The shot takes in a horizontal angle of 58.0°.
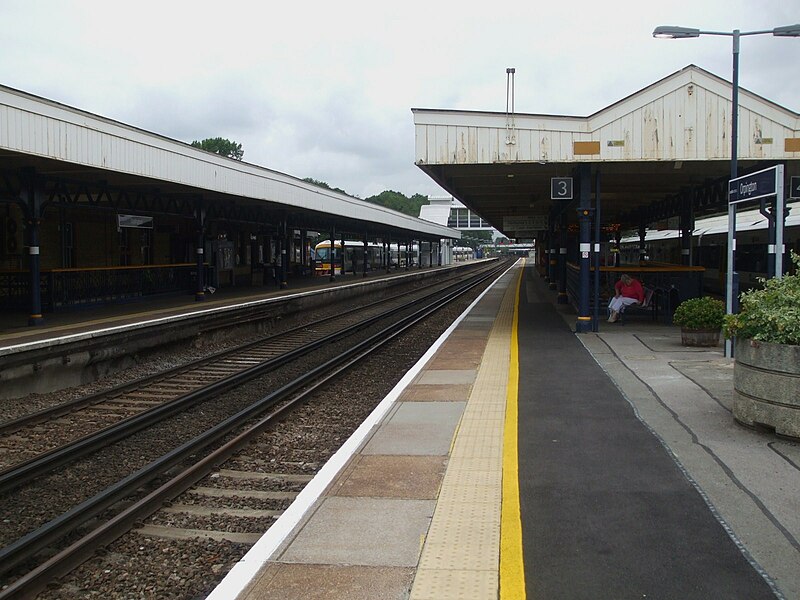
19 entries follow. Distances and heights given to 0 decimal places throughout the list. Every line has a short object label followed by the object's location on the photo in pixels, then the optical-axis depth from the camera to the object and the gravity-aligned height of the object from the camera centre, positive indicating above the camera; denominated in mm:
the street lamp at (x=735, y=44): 10945 +3520
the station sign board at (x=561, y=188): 15492 +1616
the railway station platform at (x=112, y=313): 14477 -1319
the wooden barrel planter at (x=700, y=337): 12207 -1243
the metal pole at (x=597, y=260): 14981 +69
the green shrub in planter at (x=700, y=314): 12203 -860
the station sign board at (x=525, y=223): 30938 +1750
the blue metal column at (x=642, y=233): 31278 +1365
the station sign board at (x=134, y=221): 23141 +1360
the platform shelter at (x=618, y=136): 14062 +2515
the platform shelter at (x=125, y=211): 14594 +1798
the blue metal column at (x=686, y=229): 21078 +1033
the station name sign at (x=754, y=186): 9359 +1066
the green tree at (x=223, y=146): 127375 +20923
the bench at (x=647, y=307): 16969 -1043
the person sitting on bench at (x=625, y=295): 16484 -731
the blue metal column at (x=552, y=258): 30684 +250
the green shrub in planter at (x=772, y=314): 6188 -444
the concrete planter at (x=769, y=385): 6105 -1061
